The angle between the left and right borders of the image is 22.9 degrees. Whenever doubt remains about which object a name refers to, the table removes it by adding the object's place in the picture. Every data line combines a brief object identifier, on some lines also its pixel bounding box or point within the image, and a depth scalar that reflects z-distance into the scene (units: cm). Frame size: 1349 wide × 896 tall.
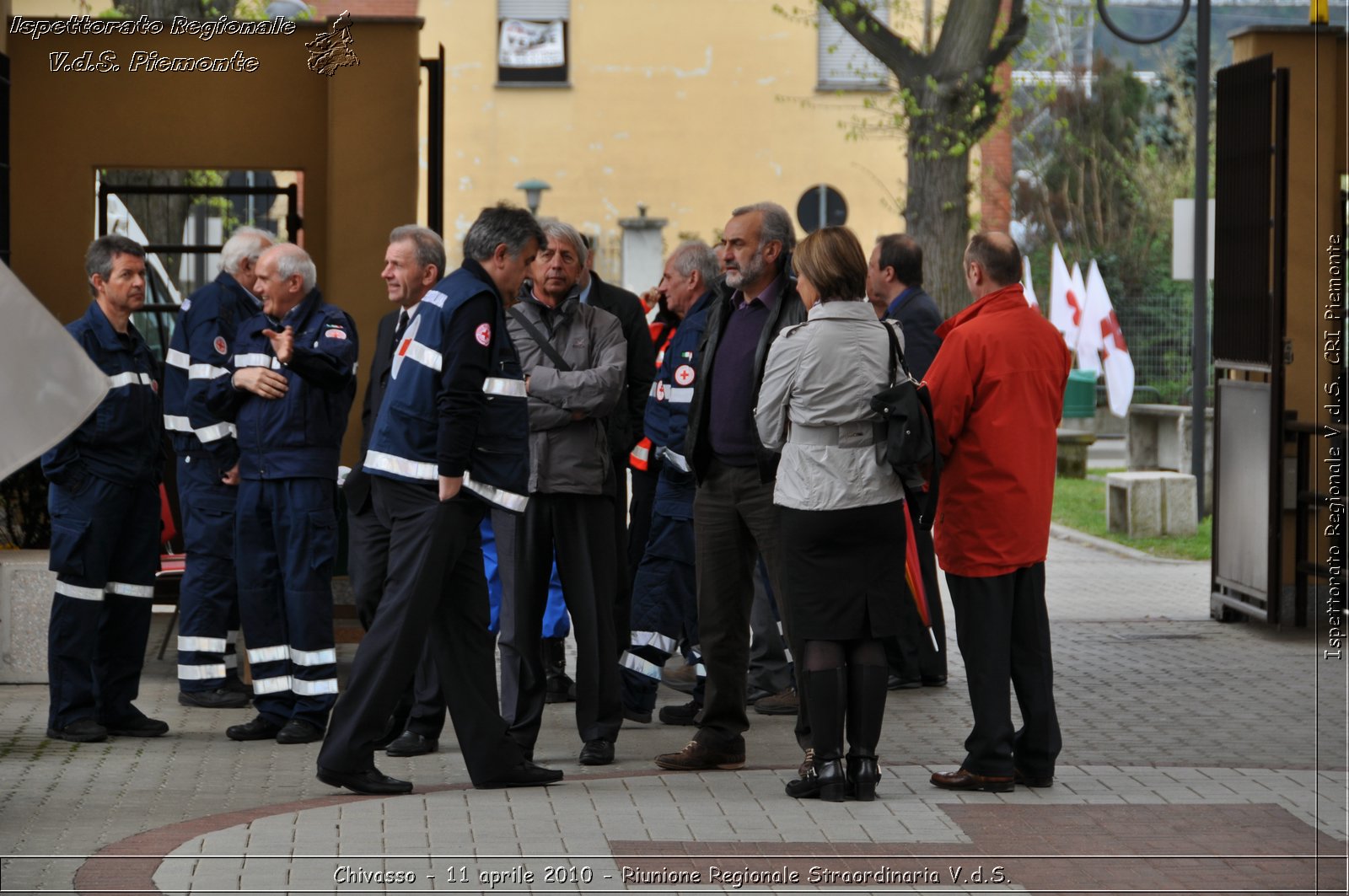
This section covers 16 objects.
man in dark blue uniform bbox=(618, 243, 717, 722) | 1451
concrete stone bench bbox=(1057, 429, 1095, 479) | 4015
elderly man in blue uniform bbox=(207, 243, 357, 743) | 1382
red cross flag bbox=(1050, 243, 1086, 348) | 4835
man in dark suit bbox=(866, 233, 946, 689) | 1568
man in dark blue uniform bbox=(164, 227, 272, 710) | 1467
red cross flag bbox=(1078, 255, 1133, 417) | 4252
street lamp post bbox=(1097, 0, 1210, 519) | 3035
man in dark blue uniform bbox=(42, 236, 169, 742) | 1398
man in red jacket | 1202
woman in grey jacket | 1153
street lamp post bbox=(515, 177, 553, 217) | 5529
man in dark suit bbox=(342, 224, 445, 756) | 1339
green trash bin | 4914
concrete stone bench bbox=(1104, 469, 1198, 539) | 2910
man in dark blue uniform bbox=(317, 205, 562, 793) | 1159
